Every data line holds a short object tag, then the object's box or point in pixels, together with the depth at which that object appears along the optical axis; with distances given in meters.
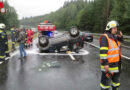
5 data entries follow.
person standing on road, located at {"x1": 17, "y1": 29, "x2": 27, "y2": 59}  5.64
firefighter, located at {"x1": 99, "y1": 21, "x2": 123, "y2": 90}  2.26
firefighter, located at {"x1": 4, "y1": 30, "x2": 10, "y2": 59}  5.45
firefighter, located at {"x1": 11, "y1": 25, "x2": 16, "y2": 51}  7.75
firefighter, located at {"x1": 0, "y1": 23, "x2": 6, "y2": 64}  5.20
